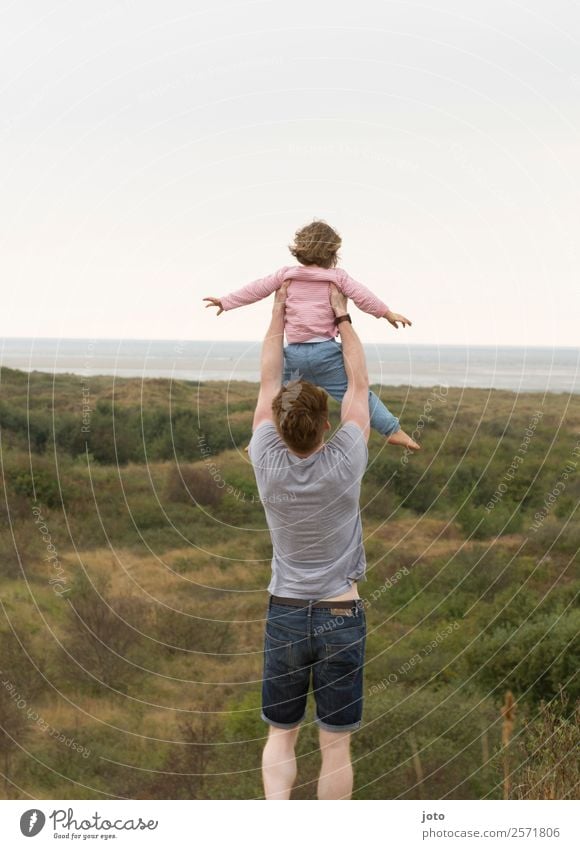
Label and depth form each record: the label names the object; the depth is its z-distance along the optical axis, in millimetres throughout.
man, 6000
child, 7730
